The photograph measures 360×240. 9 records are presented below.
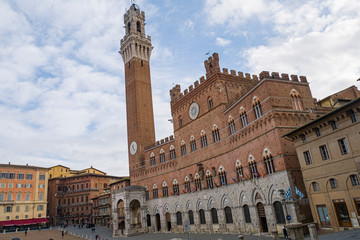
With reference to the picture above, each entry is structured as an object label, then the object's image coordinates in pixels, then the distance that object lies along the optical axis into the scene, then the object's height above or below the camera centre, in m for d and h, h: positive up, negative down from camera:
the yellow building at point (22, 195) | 56.53 +6.91
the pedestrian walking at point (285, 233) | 21.05 -2.64
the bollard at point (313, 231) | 14.99 -1.98
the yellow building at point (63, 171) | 79.56 +14.74
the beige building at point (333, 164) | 18.12 +1.96
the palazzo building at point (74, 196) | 69.44 +6.77
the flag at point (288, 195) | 21.59 +0.17
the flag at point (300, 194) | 21.15 +0.15
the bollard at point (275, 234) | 21.07 -2.66
